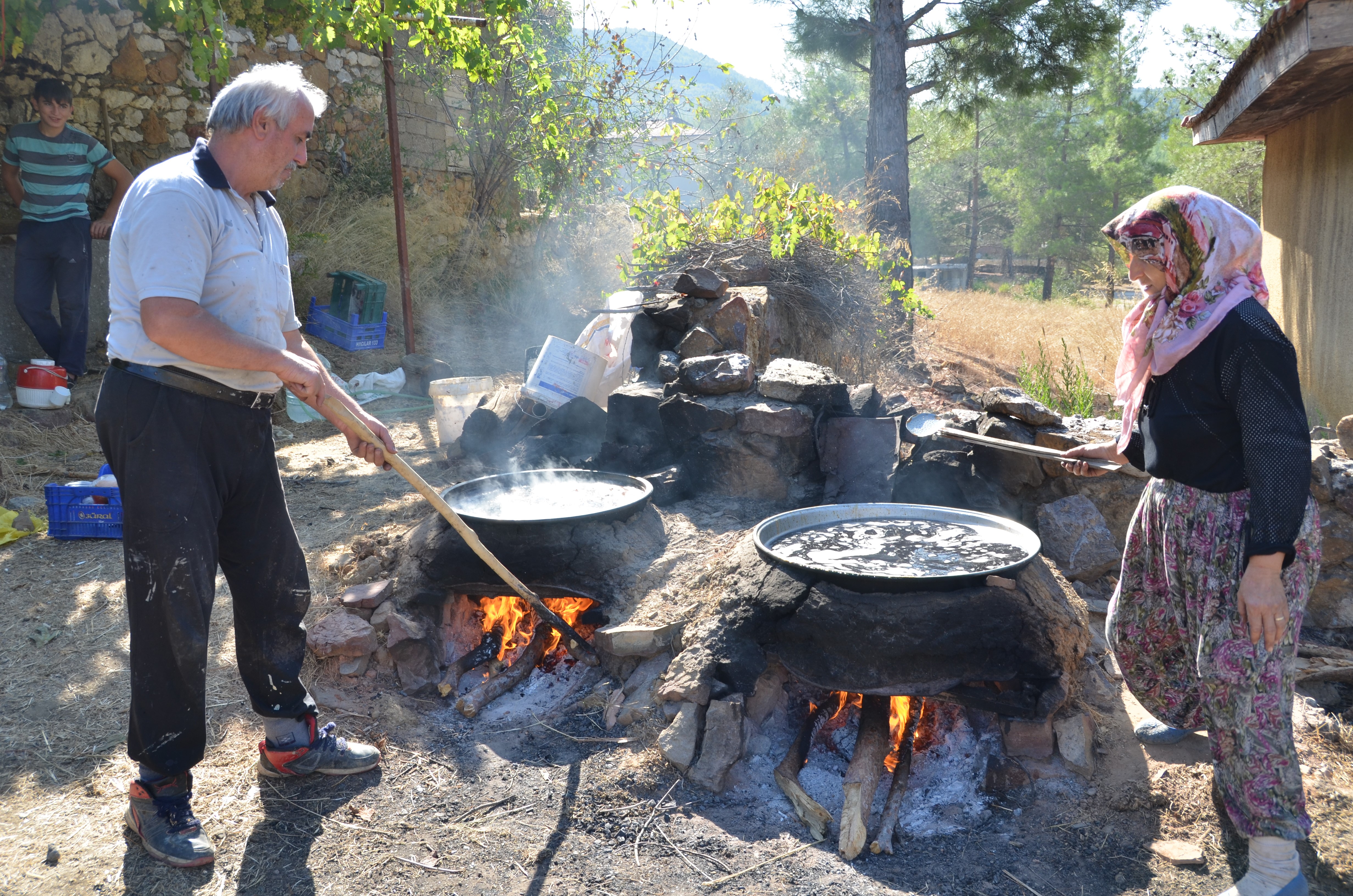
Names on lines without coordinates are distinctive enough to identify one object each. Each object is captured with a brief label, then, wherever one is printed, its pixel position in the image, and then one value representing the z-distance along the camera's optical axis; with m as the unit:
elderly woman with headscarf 2.15
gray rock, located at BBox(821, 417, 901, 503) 4.62
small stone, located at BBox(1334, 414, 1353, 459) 3.71
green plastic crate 9.16
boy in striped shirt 6.62
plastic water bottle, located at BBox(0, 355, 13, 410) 6.81
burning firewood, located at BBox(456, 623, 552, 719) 3.48
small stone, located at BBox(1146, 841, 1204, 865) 2.49
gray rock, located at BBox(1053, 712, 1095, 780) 2.89
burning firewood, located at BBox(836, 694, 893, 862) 2.61
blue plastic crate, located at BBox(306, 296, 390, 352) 9.08
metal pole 7.92
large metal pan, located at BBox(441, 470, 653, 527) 3.67
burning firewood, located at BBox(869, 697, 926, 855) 2.62
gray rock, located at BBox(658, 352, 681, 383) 5.52
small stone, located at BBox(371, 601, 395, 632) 3.66
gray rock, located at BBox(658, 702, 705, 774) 2.97
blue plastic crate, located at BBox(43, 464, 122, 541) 5.01
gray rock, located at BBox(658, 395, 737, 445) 4.73
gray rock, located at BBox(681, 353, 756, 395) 4.88
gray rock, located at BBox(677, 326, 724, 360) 5.95
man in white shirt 2.26
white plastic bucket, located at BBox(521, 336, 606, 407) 5.82
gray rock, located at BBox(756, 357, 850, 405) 4.79
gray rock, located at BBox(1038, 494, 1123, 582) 4.29
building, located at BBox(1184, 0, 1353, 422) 4.28
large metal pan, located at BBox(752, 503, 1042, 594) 2.77
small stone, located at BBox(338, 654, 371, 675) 3.59
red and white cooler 6.76
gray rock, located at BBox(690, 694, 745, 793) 2.92
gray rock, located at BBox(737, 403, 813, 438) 4.67
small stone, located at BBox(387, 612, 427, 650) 3.61
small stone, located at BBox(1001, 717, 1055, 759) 2.92
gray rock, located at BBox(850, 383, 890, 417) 5.00
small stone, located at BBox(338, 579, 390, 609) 3.77
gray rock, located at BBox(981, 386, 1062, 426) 4.47
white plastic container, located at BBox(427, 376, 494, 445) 6.29
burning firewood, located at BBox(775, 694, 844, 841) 2.71
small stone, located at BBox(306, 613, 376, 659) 3.56
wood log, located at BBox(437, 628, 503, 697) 3.63
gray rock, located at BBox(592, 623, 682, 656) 3.38
